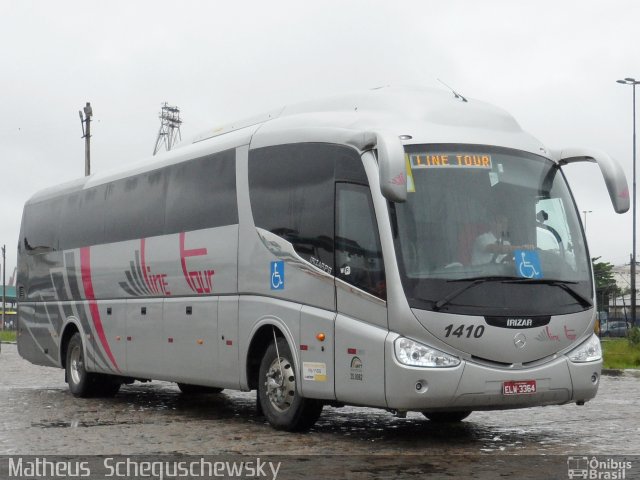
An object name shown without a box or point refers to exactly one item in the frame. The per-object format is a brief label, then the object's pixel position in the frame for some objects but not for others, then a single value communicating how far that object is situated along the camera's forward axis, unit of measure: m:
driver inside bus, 10.29
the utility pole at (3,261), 100.68
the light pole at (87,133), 38.49
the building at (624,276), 101.17
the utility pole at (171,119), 63.78
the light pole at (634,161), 52.39
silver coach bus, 10.06
